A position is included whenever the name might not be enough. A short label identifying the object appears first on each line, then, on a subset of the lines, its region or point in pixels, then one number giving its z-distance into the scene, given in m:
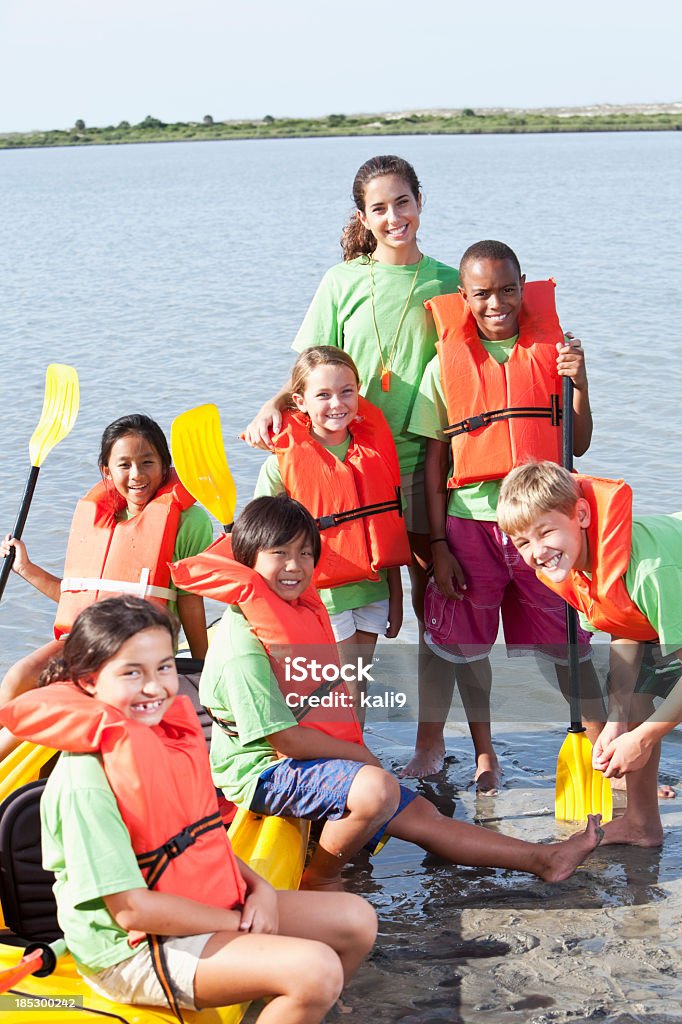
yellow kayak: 4.75
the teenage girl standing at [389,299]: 7.68
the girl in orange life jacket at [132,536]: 7.54
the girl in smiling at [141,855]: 4.68
